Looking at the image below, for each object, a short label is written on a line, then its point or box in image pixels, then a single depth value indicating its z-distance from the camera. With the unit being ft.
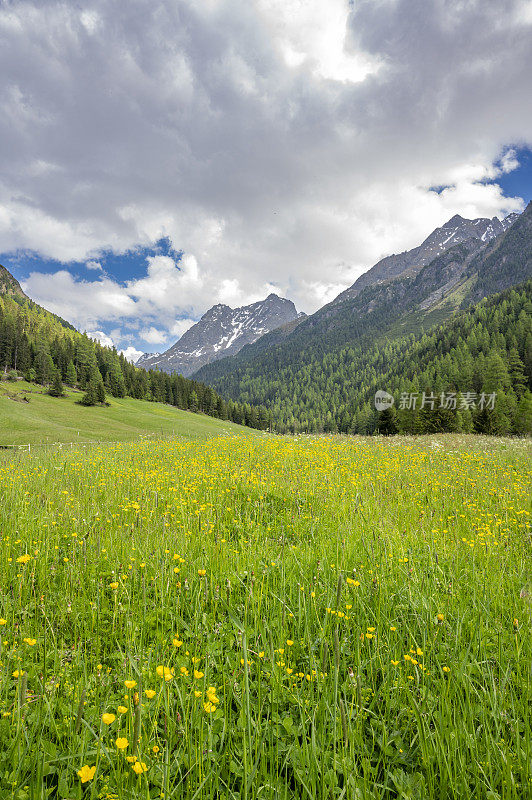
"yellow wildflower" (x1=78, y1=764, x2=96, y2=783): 4.12
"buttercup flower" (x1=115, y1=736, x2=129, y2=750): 4.54
